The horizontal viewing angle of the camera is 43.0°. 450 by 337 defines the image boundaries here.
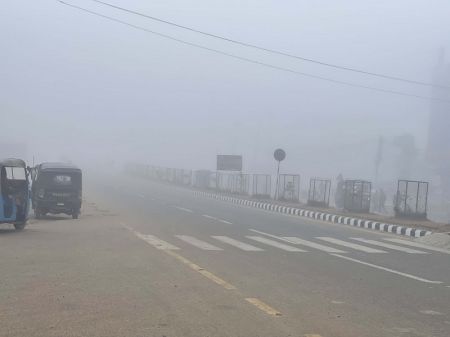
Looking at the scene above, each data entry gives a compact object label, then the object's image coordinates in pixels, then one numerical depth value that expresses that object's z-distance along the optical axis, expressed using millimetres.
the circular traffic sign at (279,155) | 35062
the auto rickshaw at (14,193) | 15164
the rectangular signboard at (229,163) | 47531
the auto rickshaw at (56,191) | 20812
